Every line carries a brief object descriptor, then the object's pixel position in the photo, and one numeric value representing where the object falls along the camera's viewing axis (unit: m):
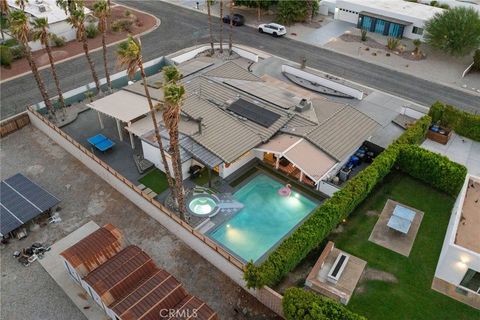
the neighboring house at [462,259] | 27.23
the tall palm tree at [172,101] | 25.78
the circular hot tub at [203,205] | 34.62
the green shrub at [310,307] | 23.72
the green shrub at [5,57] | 54.44
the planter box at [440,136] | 42.62
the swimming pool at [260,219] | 32.41
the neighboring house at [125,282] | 25.02
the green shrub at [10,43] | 59.92
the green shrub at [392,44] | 60.06
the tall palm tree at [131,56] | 25.58
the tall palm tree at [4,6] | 39.81
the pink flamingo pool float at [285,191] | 36.79
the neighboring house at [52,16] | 60.59
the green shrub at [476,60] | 54.59
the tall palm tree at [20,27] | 37.16
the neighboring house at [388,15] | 62.81
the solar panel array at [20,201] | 32.12
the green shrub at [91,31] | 62.41
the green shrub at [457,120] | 42.53
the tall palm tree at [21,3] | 41.36
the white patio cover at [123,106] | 39.69
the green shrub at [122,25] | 64.75
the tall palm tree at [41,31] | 39.28
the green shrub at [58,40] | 59.76
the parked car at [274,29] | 64.06
